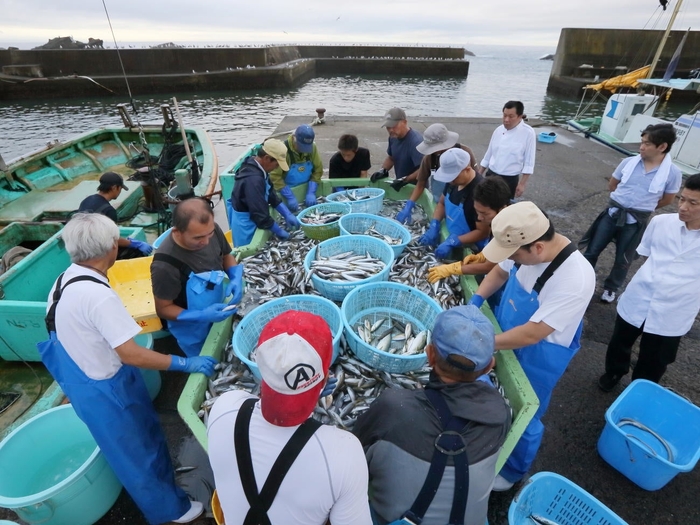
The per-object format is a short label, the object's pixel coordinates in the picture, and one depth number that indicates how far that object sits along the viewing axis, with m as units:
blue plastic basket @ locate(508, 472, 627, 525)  2.42
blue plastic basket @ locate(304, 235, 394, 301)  3.62
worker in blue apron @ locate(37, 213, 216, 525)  2.12
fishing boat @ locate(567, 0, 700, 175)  10.63
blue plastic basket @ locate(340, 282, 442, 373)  3.08
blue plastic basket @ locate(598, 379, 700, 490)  3.04
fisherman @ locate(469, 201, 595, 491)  2.48
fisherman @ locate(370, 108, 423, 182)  5.83
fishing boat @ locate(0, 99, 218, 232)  7.34
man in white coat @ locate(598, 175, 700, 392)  3.17
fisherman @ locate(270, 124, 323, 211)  5.40
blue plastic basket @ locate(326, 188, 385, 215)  5.36
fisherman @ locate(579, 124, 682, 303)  4.62
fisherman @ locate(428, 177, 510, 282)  3.25
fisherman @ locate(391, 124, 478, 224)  4.97
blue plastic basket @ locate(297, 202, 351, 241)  4.83
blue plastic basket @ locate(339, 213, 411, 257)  4.82
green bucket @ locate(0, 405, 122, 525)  2.52
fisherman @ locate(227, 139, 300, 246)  4.62
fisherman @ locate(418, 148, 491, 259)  4.00
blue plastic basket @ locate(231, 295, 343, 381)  3.07
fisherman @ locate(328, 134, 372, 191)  6.30
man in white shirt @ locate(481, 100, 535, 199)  6.02
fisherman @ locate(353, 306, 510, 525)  1.65
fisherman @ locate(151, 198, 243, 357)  2.90
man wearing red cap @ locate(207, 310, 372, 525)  1.30
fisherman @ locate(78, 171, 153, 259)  4.63
